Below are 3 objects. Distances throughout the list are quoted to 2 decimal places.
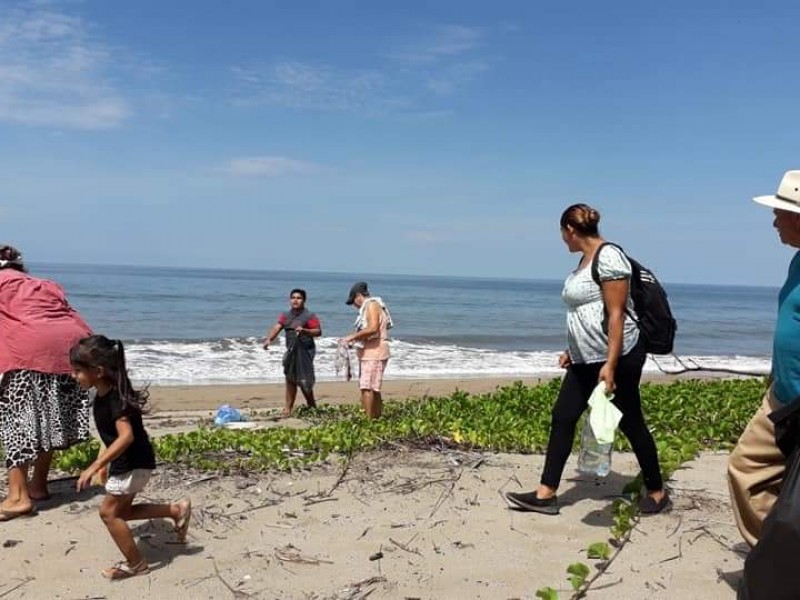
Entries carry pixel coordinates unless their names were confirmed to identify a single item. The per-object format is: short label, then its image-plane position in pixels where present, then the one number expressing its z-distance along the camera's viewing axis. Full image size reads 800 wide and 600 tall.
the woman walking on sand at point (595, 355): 4.24
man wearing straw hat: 3.25
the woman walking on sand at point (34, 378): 4.91
